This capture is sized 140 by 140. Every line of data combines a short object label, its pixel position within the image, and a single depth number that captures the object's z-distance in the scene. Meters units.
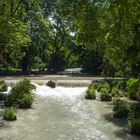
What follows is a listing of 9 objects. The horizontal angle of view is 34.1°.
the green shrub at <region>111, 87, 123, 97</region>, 18.72
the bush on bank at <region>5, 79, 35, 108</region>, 14.90
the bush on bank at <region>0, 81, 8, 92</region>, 19.71
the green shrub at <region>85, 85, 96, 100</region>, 17.99
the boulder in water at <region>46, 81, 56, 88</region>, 21.60
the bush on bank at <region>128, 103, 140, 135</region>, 10.21
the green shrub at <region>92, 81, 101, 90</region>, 20.70
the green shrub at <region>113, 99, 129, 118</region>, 13.05
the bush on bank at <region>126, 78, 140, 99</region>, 17.53
